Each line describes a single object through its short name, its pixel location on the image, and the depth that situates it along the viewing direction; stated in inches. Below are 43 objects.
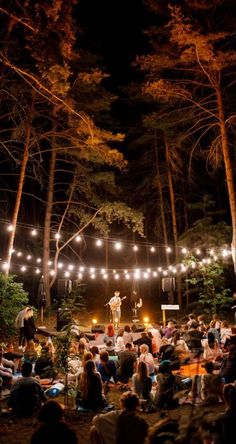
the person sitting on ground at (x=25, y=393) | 260.4
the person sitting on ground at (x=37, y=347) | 414.0
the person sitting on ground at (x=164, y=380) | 265.3
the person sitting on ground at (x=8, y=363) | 363.7
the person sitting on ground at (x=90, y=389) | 269.4
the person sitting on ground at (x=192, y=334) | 411.6
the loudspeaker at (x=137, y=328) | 591.5
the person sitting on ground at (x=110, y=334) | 480.5
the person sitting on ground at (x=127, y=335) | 457.4
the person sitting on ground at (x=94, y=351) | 361.4
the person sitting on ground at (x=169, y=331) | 486.3
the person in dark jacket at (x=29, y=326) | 440.1
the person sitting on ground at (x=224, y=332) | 463.3
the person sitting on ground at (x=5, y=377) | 327.0
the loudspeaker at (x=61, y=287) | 644.3
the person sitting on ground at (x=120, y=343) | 436.8
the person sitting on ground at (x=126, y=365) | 352.8
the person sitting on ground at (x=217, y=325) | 498.9
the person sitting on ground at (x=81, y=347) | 356.4
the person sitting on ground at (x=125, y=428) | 160.1
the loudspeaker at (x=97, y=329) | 604.1
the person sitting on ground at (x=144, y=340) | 429.1
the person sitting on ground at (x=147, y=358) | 354.0
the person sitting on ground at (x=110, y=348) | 432.1
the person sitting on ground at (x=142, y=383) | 292.0
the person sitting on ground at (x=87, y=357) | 291.7
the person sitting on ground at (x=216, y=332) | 442.1
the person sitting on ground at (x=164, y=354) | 326.8
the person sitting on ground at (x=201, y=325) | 509.6
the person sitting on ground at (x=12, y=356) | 392.5
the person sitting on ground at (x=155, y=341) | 466.9
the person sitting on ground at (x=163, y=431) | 104.2
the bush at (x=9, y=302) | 504.4
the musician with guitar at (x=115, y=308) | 669.3
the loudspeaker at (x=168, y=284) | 633.0
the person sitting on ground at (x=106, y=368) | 335.6
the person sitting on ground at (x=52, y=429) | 138.9
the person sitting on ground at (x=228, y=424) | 152.2
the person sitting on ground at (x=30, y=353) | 400.0
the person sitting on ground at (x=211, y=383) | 269.6
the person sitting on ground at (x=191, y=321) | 478.5
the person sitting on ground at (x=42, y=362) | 332.1
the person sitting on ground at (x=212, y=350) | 379.0
